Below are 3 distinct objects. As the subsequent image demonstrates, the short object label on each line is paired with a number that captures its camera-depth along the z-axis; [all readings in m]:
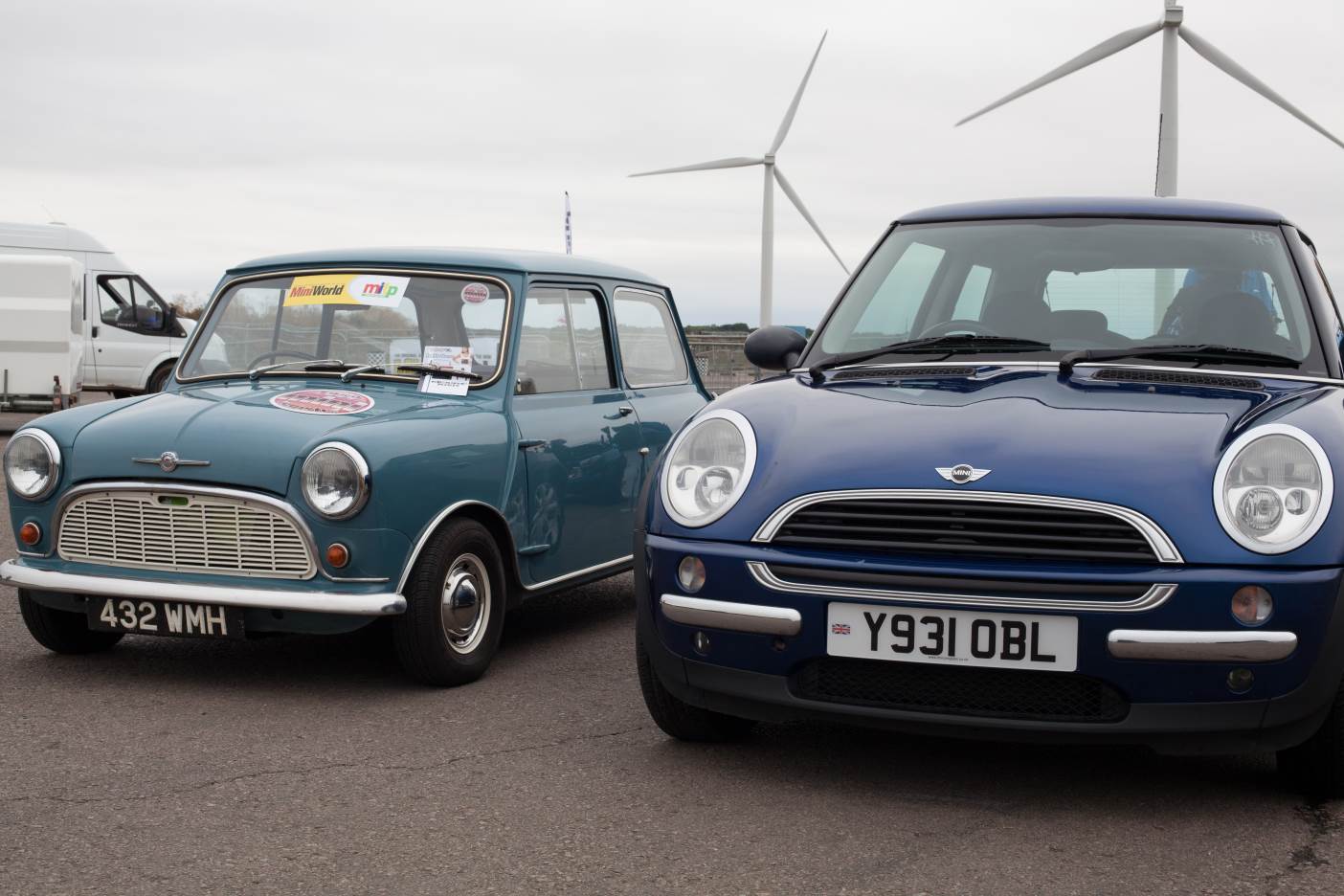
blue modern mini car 3.48
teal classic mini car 4.94
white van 19.47
